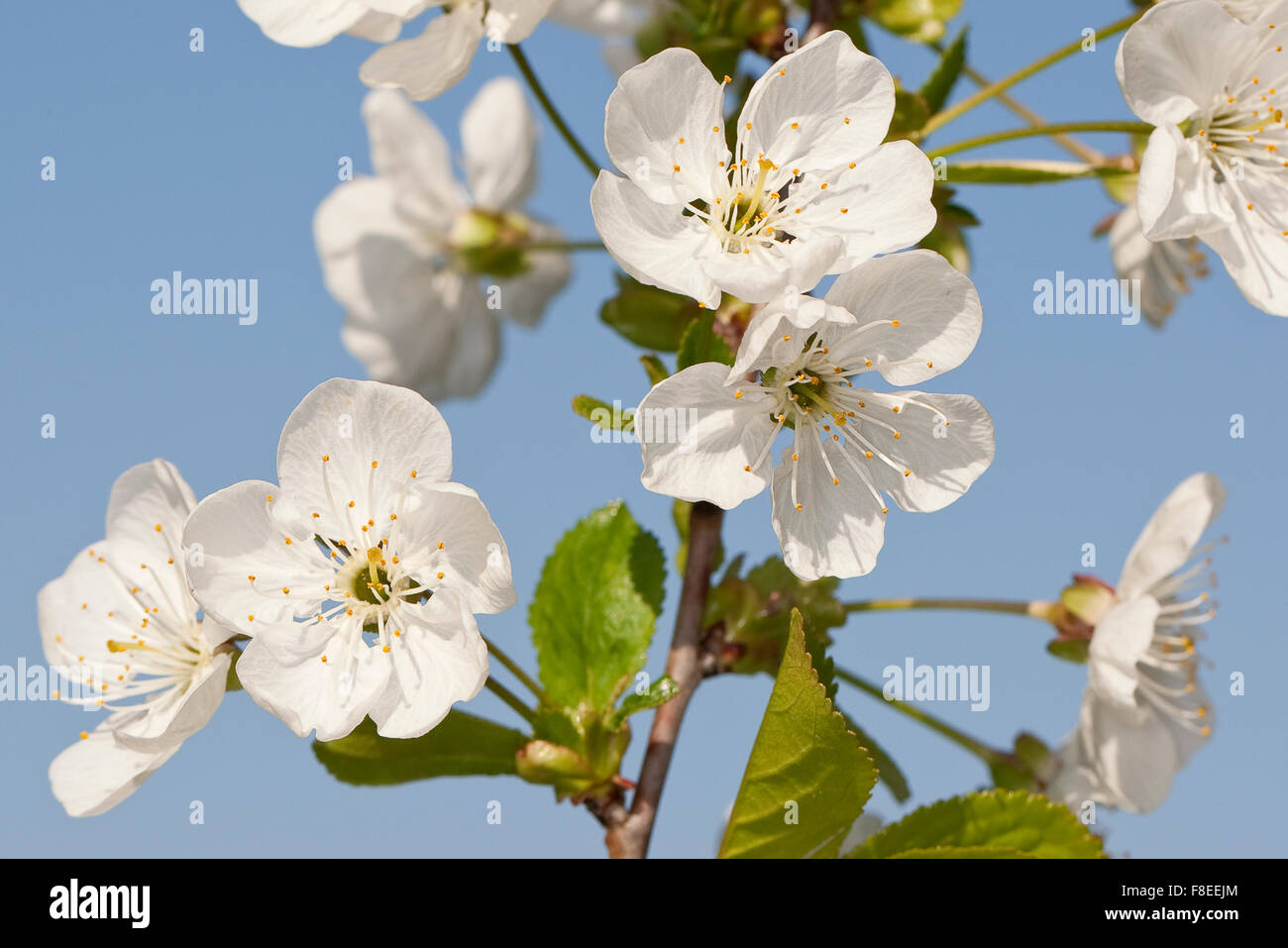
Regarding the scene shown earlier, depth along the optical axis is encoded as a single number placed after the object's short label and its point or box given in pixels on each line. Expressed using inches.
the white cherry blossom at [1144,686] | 12.8
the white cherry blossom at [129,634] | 12.0
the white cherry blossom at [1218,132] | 11.8
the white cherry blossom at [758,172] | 11.4
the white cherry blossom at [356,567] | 11.5
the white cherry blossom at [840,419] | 11.4
